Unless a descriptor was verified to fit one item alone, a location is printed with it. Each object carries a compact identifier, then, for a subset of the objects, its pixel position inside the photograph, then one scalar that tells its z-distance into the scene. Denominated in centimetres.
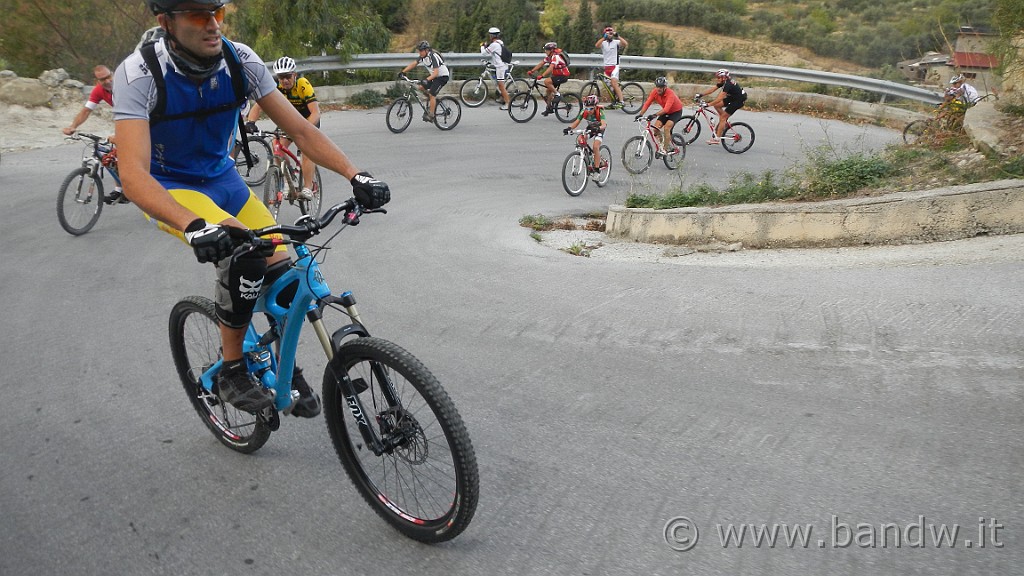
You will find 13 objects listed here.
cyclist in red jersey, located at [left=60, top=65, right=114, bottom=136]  1022
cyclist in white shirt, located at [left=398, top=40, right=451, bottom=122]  1769
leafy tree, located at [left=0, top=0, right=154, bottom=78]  1795
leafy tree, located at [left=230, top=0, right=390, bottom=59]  1869
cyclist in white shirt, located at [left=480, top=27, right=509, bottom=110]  2070
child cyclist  1343
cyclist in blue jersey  323
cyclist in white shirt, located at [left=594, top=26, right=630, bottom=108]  2119
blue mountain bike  312
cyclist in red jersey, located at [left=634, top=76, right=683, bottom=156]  1553
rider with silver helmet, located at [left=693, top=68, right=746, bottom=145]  1698
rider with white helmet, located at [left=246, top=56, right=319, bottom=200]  997
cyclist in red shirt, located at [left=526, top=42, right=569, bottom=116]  1995
